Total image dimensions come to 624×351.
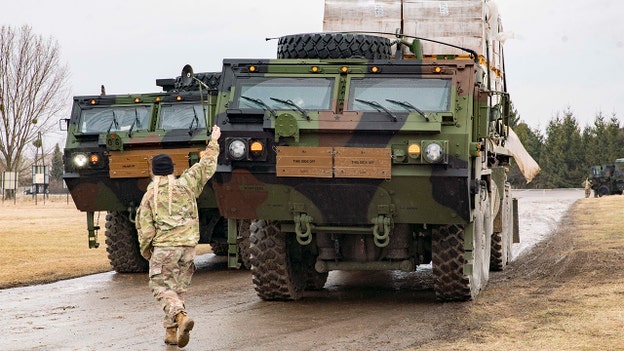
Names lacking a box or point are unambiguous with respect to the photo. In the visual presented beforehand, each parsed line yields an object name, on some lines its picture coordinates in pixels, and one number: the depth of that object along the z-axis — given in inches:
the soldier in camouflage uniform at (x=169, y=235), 347.6
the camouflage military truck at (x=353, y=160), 411.2
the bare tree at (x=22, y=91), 2126.0
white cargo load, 582.9
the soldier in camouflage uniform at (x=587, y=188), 2151.5
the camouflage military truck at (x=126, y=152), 599.2
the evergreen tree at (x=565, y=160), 3309.5
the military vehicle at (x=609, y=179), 2271.2
